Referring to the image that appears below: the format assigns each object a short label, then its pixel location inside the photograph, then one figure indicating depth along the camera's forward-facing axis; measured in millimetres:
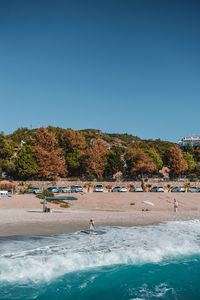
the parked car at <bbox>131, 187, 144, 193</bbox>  73538
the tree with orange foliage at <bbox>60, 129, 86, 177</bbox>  92750
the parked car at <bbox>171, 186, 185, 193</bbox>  75625
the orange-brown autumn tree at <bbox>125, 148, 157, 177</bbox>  94638
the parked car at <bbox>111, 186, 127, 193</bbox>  71475
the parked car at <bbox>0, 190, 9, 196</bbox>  60862
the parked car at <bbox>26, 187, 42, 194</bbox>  65575
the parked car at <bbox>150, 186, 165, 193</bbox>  73812
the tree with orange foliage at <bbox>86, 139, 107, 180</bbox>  89312
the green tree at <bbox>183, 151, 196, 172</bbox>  106162
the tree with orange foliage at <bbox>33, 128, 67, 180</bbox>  83125
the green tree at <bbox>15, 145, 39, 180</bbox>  83000
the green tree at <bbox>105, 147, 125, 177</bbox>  94000
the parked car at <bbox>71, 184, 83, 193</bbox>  68538
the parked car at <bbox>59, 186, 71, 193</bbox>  67238
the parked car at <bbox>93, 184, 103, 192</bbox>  70812
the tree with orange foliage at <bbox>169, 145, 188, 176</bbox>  100562
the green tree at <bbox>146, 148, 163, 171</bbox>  104506
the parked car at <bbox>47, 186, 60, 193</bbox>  66012
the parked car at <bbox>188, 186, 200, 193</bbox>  76775
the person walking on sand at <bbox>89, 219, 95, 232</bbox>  33562
